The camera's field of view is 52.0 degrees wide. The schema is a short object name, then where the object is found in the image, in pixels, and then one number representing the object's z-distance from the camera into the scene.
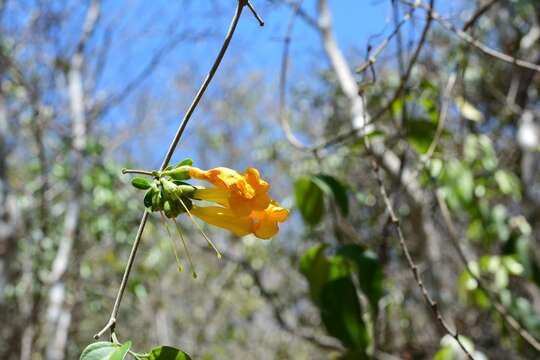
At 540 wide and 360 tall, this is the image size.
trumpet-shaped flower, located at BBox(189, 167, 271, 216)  0.78
